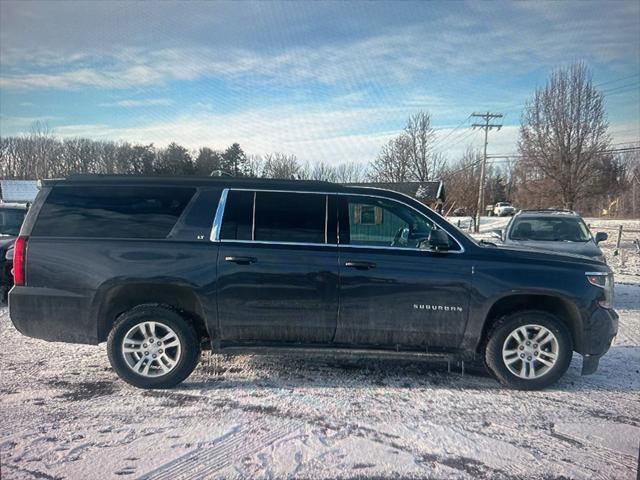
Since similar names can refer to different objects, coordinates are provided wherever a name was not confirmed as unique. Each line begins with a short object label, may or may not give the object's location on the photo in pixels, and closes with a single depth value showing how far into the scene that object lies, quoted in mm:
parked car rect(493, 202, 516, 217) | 57356
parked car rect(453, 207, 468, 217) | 41994
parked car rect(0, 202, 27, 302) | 7029
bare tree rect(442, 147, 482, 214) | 40547
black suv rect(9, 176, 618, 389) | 4102
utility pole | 31734
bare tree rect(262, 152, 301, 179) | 43225
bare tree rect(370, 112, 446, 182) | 42094
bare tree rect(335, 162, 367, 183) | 49603
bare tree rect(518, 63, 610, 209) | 21656
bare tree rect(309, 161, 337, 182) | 45088
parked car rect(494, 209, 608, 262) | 8578
